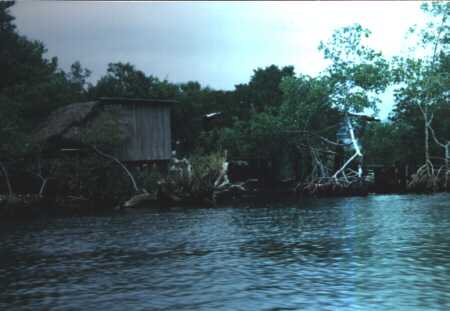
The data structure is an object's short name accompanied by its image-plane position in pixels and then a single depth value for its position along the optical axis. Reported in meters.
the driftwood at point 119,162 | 38.03
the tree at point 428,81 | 44.38
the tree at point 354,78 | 44.28
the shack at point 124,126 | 40.44
